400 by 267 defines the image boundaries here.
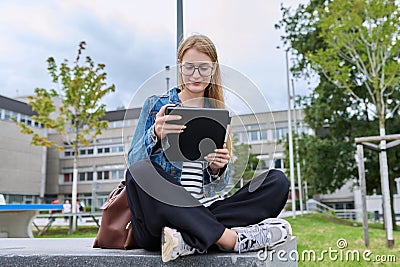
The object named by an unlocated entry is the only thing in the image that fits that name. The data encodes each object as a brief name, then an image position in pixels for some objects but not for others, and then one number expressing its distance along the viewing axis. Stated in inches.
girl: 58.3
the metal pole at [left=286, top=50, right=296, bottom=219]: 582.9
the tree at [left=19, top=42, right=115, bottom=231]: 409.4
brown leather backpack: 69.6
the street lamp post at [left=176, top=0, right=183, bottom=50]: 113.4
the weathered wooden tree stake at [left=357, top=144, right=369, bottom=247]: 211.3
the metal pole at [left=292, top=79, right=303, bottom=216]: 618.6
